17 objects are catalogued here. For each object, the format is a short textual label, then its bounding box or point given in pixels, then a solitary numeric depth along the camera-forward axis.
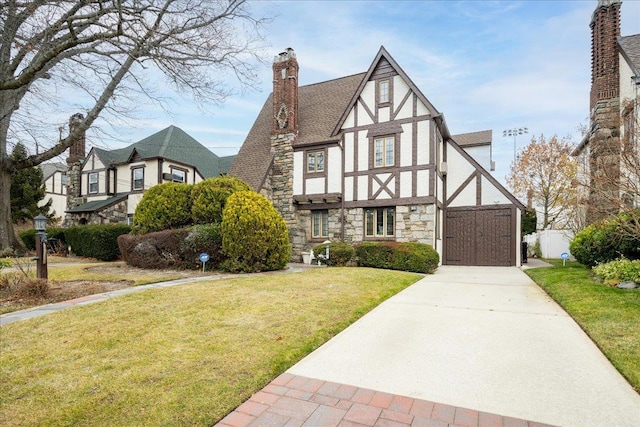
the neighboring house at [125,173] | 23.06
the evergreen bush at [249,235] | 9.93
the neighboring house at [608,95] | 8.37
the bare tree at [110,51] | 7.27
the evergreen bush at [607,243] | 7.92
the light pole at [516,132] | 31.95
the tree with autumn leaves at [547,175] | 21.91
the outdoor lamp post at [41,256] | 7.39
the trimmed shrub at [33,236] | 18.30
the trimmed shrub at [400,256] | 11.08
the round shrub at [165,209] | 11.56
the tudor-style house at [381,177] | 13.51
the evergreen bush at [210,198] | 11.14
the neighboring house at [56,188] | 38.06
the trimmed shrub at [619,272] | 6.87
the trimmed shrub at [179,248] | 10.33
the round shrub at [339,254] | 12.00
